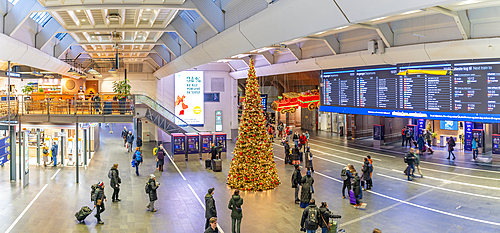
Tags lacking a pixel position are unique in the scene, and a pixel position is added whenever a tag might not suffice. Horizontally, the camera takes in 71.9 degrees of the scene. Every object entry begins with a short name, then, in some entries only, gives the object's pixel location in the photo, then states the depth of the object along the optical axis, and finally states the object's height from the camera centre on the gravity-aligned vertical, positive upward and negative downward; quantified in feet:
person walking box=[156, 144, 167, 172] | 59.88 -7.36
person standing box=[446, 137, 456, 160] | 60.57 -5.38
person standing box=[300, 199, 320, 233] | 27.61 -8.37
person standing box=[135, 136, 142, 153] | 77.14 -6.00
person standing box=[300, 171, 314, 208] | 37.45 -8.04
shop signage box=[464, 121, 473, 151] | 66.23 -4.08
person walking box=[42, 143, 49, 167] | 65.64 -7.39
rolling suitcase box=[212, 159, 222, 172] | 58.95 -8.69
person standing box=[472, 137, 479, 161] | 60.00 -5.82
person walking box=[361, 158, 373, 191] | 44.33 -7.36
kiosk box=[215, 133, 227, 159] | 74.02 -5.19
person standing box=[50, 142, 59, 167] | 65.36 -6.75
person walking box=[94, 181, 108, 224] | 34.60 -8.72
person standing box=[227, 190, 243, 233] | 30.58 -8.47
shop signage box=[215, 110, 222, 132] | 100.07 -1.77
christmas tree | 46.01 -4.84
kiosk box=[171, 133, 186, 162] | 69.56 -6.54
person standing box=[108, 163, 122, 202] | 41.29 -7.87
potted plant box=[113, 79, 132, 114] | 62.13 +2.07
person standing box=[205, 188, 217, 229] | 30.89 -8.37
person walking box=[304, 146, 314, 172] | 54.66 -7.17
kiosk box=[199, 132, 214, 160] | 72.32 -5.96
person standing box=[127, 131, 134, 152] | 83.64 -6.13
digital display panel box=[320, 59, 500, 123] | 40.98 +3.28
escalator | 77.25 +0.03
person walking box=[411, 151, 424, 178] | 49.14 -6.54
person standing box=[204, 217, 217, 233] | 23.66 -7.55
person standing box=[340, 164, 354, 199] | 40.86 -7.40
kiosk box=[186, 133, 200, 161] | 71.12 -6.65
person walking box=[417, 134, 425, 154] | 66.28 -5.58
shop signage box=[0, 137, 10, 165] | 47.50 -4.77
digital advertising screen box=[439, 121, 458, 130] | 76.95 -2.48
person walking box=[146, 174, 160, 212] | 37.17 -8.25
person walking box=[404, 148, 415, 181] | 48.67 -6.49
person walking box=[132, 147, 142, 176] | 57.36 -7.15
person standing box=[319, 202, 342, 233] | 28.30 -8.59
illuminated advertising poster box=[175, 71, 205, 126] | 96.99 +5.10
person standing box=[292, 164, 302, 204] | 40.57 -7.69
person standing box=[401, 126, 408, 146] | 77.91 -4.72
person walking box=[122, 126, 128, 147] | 93.66 -6.06
